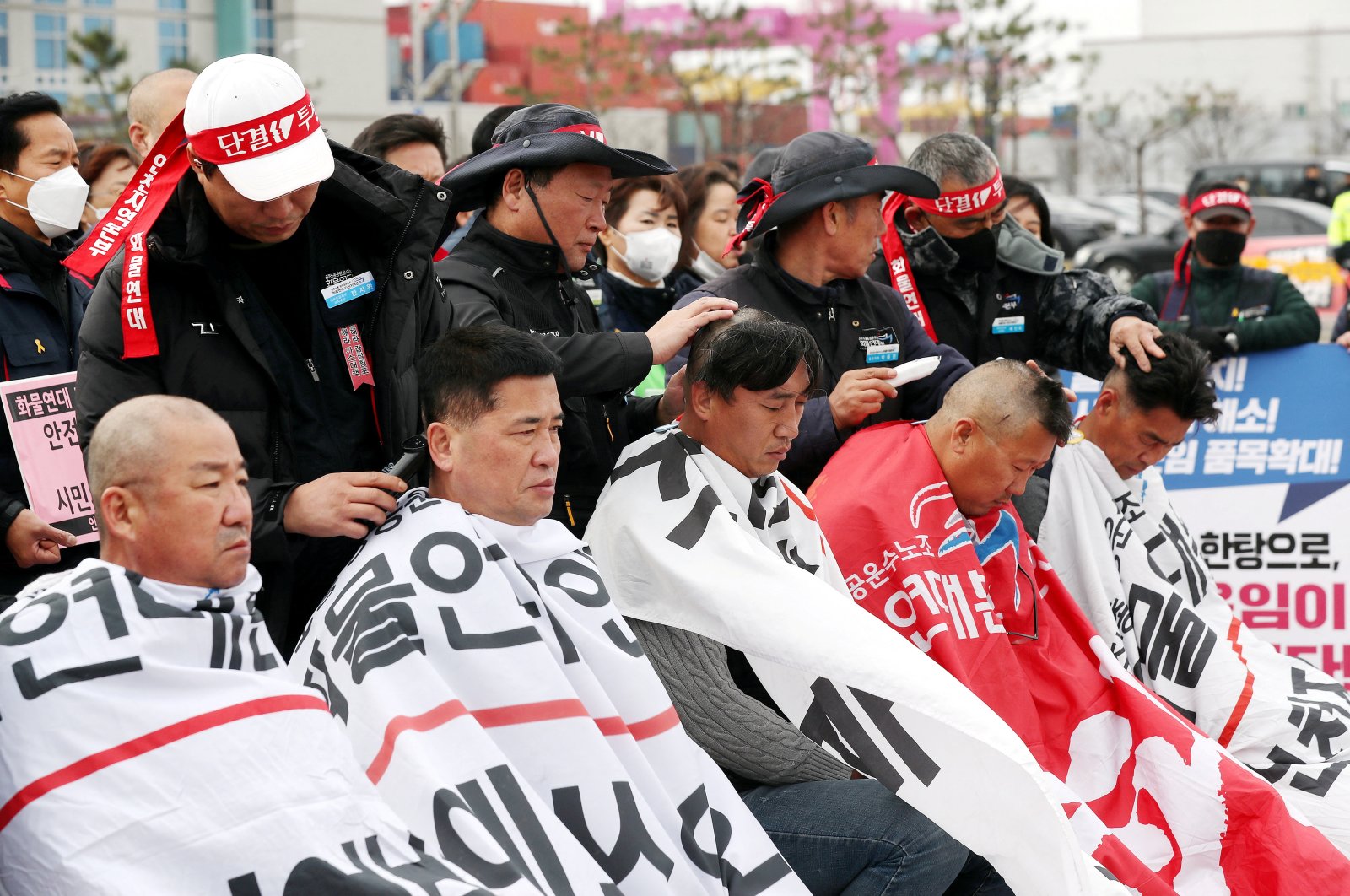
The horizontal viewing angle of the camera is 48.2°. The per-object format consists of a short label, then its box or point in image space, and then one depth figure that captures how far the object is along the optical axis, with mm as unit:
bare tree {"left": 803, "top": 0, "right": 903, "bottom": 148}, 25672
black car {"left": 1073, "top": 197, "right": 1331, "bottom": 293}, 18625
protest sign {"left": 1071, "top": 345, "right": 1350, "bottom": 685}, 5188
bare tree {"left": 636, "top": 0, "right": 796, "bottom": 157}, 25766
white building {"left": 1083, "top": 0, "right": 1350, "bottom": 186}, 40156
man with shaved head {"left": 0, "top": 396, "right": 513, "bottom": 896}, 2070
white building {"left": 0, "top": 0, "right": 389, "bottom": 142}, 26891
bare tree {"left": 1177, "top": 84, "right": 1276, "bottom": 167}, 31906
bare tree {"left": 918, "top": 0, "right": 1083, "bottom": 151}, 23562
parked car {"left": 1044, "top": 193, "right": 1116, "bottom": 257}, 22202
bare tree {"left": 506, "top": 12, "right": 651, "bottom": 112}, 26703
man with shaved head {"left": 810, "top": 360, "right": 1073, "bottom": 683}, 3344
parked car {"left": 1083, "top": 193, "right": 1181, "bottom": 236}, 24922
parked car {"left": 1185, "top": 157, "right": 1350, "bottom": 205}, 20750
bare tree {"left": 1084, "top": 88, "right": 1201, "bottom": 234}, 28781
